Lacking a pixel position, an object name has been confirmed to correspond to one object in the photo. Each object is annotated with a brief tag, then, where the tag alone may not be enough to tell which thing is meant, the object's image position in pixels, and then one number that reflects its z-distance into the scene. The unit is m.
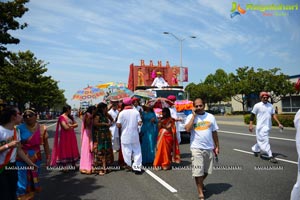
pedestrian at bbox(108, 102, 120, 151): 9.38
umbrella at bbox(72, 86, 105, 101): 8.27
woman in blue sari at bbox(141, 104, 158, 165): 7.56
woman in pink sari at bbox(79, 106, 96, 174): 6.93
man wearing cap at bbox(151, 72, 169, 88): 13.93
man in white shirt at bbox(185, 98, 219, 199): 4.76
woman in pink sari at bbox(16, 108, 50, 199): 4.42
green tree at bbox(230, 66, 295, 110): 39.14
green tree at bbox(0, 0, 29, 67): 15.09
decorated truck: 13.38
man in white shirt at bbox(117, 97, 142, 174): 6.82
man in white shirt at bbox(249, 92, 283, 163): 7.73
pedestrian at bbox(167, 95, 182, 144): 7.64
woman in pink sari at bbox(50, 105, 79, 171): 7.06
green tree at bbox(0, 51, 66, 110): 38.41
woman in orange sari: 7.04
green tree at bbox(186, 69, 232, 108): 60.38
